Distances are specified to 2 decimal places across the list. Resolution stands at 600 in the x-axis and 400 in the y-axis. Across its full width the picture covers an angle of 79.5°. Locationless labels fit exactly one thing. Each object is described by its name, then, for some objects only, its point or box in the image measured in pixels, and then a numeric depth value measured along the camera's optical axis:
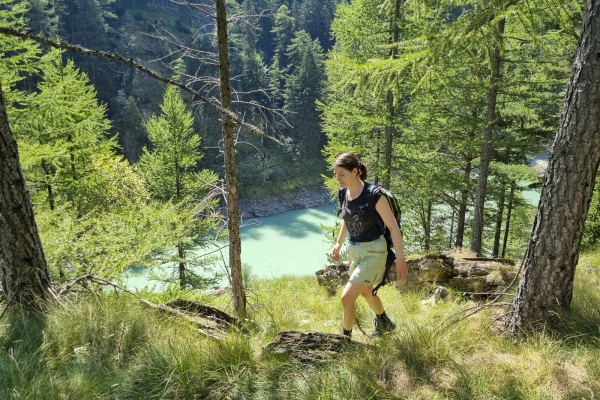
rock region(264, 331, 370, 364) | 2.49
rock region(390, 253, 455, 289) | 5.65
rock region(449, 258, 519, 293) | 5.06
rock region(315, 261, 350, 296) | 7.20
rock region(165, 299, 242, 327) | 3.54
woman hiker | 2.94
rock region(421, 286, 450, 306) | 4.75
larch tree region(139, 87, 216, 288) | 13.02
